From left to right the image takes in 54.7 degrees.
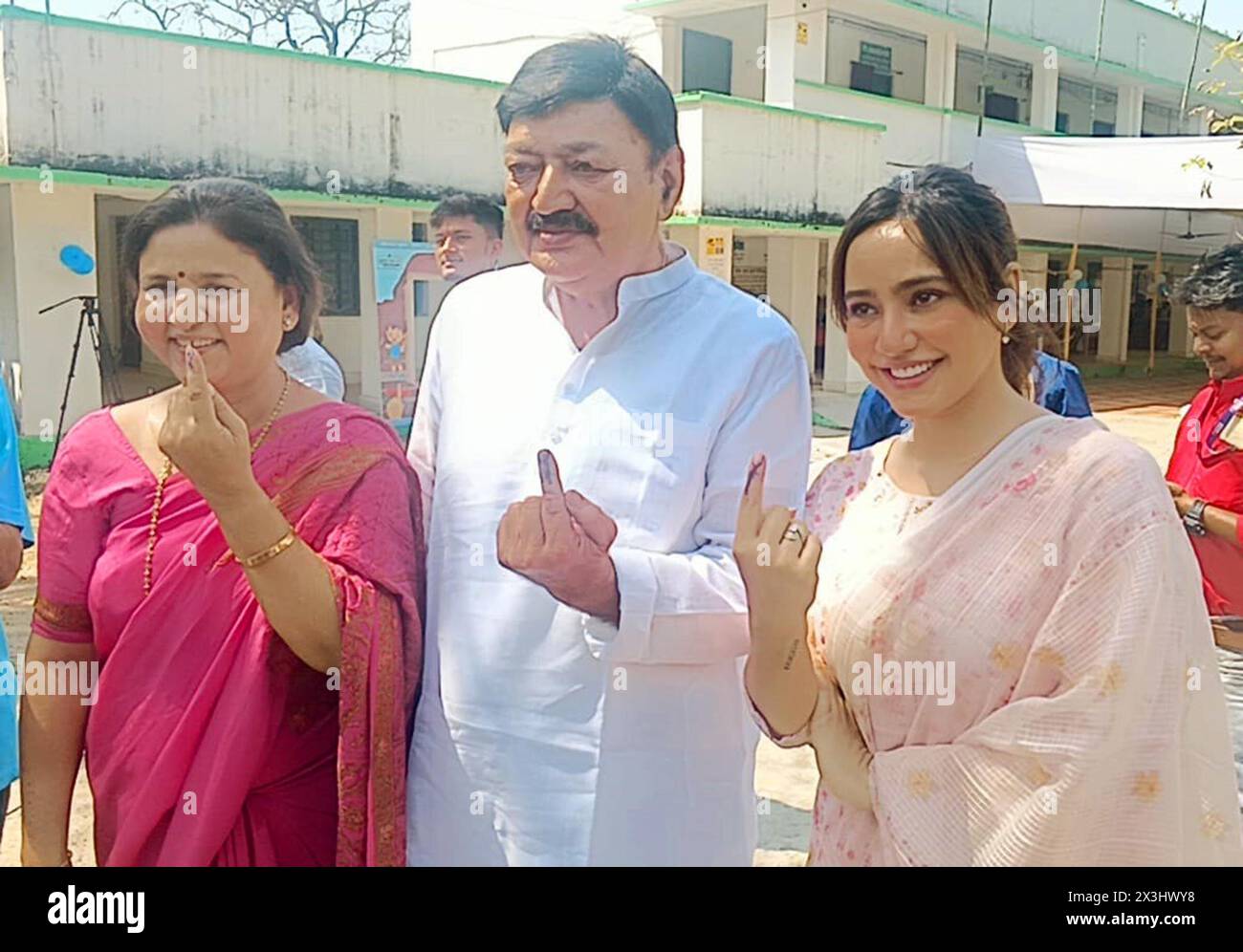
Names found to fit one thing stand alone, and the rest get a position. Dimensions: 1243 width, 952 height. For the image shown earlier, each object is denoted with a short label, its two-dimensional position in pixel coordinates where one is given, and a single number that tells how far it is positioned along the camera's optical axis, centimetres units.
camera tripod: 847
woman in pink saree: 156
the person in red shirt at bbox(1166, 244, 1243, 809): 298
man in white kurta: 161
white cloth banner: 1177
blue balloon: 841
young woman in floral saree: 133
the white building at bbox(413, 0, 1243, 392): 1391
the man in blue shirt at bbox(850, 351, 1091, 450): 320
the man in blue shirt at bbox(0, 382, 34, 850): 202
